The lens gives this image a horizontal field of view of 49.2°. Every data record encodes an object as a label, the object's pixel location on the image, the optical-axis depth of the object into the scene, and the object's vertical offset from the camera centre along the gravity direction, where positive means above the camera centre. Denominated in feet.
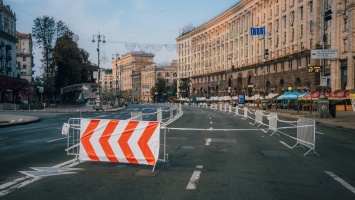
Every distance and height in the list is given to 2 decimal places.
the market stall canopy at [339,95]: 153.28 -0.96
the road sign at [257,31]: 145.75 +23.77
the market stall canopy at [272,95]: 206.75 -1.12
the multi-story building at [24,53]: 415.37 +45.48
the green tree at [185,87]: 454.56 +7.36
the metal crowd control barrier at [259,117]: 87.77 -5.60
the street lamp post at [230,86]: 299.42 +6.02
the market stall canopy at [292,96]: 161.29 -1.33
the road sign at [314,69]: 123.65 +7.70
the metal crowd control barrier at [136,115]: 63.46 -3.72
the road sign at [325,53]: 105.19 +10.74
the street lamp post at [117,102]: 269.17 -5.91
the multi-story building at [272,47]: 174.29 +28.69
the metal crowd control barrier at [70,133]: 37.68 -6.19
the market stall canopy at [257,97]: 217.21 -2.25
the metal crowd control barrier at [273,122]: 66.33 -5.05
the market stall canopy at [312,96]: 147.31 -1.25
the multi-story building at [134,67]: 622.54 +43.55
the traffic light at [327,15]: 93.46 +18.93
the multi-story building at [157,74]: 580.71 +30.27
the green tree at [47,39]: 257.28 +37.25
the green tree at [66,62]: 247.50 +20.51
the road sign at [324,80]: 108.88 +3.43
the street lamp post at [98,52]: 196.65 +21.55
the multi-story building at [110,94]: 293.04 -0.21
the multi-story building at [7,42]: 270.26 +38.54
